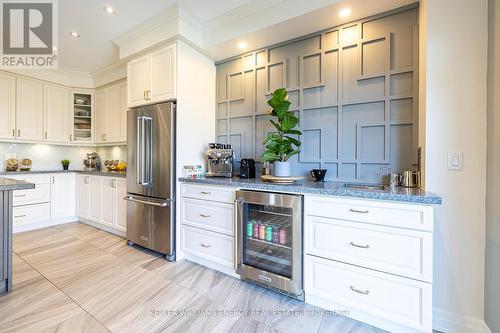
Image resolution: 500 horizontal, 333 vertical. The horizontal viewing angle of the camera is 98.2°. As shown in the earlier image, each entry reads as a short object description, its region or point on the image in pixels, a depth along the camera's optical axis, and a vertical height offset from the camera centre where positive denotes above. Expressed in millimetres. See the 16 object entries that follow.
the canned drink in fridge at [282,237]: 1842 -614
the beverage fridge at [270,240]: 1713 -662
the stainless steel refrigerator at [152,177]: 2455 -157
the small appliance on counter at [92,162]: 4203 +39
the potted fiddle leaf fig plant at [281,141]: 2023 +222
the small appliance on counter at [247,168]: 2512 -40
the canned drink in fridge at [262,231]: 1948 -605
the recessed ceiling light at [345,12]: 1935 +1391
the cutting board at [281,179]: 1958 -132
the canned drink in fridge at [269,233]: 1913 -608
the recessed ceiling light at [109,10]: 2286 +1654
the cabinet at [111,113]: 3678 +911
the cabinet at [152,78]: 2465 +1053
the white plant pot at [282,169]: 2059 -41
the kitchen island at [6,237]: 1779 -611
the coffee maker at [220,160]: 2543 +53
